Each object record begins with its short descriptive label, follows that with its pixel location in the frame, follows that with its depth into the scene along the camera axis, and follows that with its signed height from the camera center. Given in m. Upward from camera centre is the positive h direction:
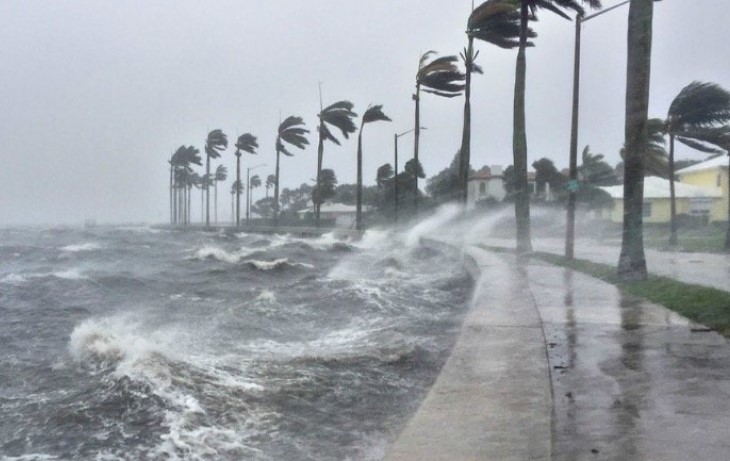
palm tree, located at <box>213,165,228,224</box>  123.97 +1.54
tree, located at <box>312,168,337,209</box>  76.12 +0.18
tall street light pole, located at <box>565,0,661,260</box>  21.70 +0.95
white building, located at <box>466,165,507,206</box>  71.88 +0.24
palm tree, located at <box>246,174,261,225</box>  135.25 +0.56
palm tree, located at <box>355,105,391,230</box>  54.03 +4.09
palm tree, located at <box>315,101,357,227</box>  61.91 +4.86
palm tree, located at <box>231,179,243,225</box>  77.62 -0.70
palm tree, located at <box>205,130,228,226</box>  89.69 +4.38
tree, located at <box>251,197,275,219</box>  115.40 -3.11
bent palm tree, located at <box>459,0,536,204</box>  28.40 +5.58
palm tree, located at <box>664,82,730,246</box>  26.05 +2.30
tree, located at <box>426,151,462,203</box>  59.61 +0.05
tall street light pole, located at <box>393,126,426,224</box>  49.59 +1.01
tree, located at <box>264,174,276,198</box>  108.78 +0.46
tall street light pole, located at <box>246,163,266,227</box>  84.06 -2.32
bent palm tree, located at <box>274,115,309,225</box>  70.19 +4.18
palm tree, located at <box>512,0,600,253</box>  25.83 +1.58
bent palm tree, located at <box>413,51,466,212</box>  39.38 +5.23
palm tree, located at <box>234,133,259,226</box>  82.38 +3.98
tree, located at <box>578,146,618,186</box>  53.53 +1.19
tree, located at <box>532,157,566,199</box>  57.22 +0.79
